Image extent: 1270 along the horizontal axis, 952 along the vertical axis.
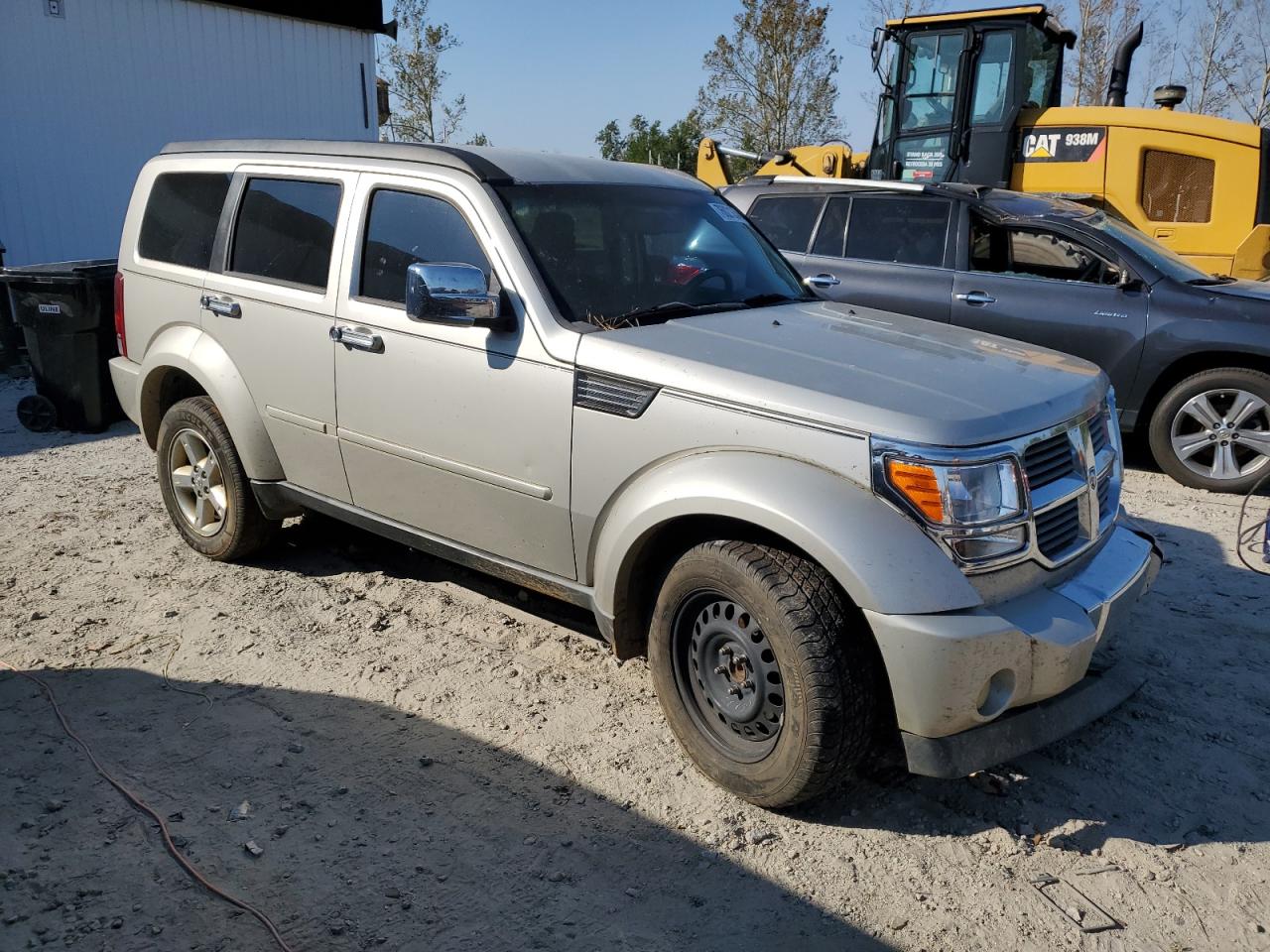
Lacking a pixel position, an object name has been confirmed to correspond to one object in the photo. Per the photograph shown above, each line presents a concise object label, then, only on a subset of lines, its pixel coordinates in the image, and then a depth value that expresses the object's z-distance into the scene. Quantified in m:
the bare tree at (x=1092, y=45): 29.08
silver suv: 2.96
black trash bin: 7.76
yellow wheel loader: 9.73
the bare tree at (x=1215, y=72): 29.25
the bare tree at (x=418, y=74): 24.39
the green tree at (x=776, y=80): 23.25
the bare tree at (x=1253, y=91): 28.12
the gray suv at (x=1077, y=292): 6.76
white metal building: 13.18
